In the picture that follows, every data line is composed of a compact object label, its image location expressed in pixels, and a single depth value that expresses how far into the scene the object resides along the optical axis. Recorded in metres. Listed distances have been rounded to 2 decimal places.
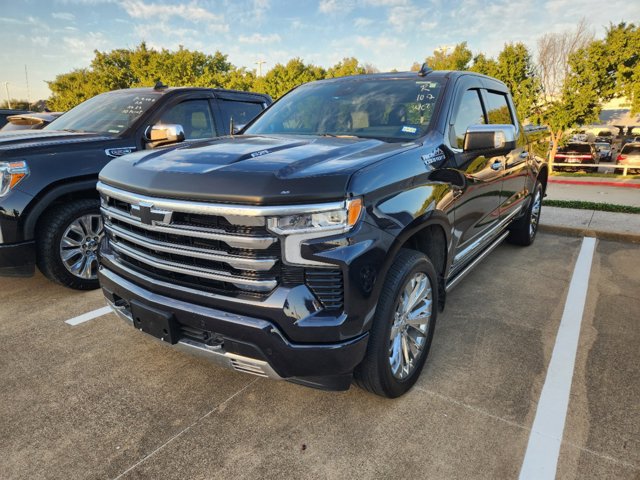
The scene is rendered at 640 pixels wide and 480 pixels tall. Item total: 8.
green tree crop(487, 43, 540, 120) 22.66
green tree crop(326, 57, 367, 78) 36.12
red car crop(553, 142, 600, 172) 21.28
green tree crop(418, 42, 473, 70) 32.17
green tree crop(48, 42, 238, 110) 36.84
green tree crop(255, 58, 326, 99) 34.41
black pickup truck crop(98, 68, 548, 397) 1.93
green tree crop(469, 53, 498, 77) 23.50
